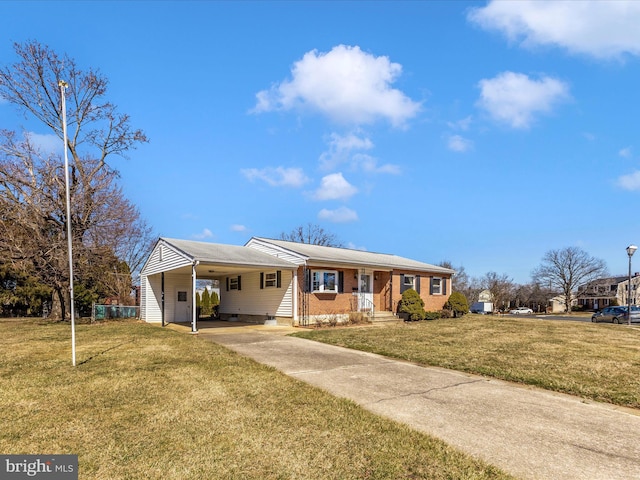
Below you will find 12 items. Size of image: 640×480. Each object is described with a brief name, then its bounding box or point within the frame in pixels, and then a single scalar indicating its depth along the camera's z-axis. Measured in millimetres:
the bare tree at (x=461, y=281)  60938
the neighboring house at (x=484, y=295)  66631
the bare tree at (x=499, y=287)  53809
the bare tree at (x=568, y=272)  59750
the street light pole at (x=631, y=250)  20156
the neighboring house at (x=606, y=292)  65250
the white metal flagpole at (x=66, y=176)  7770
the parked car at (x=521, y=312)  55794
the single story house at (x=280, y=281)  17266
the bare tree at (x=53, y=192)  19625
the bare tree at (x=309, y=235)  50500
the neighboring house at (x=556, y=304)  65938
